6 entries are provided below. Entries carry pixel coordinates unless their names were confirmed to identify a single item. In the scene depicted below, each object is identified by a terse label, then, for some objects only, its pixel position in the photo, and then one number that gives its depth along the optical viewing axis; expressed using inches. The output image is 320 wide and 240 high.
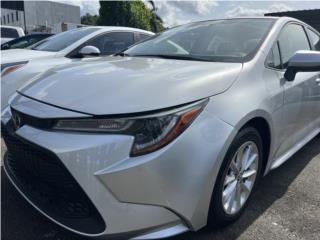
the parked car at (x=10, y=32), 353.5
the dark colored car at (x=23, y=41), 228.1
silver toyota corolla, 51.4
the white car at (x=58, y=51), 118.1
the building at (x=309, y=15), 468.8
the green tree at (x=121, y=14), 683.9
